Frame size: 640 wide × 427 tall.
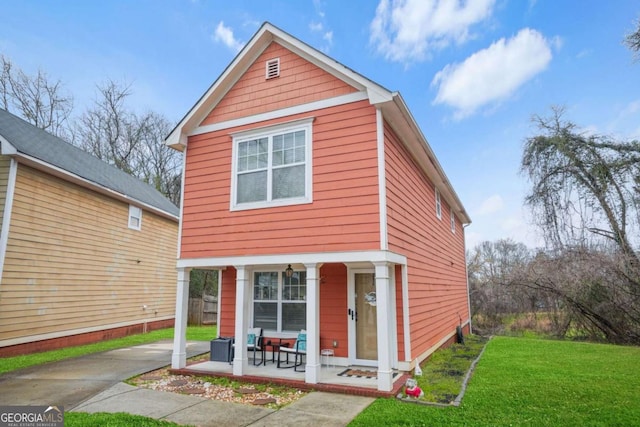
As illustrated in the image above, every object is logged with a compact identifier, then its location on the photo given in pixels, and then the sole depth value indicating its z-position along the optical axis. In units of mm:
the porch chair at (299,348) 7179
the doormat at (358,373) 6666
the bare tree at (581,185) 11742
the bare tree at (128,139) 23078
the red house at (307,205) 6480
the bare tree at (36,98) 18297
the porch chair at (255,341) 8164
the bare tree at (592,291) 11250
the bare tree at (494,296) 14891
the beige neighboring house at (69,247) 9469
